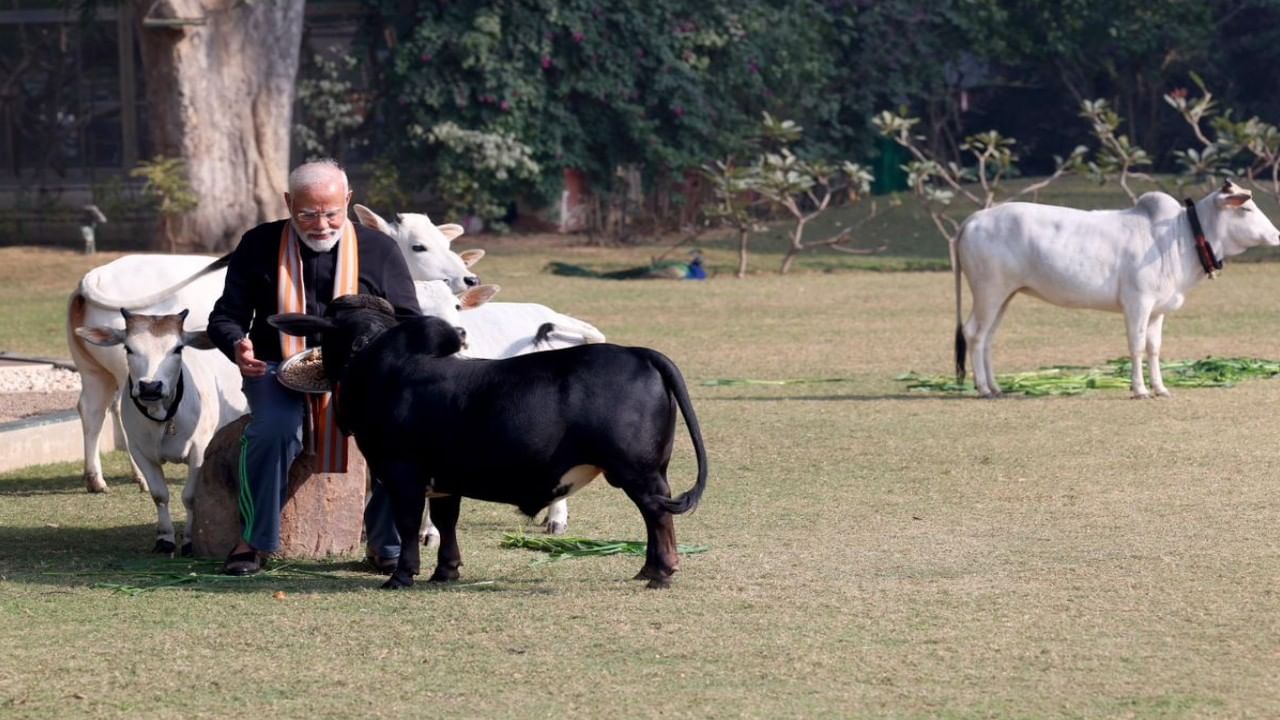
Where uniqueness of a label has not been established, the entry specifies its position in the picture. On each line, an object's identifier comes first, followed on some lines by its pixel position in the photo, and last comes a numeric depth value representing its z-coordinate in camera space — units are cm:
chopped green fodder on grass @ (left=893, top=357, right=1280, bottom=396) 2602
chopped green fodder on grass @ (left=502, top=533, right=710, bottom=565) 1525
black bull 1327
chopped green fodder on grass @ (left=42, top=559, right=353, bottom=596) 1416
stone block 1512
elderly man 1420
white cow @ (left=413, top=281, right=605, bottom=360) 1705
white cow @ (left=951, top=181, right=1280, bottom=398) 2559
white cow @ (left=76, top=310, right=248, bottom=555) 1563
